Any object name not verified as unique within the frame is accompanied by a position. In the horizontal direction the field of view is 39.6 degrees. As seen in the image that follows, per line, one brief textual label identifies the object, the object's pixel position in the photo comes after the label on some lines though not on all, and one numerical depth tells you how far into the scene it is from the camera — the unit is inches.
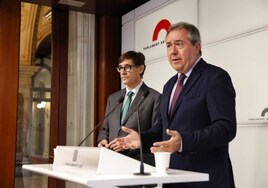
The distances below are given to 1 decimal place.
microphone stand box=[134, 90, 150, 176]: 55.7
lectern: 51.3
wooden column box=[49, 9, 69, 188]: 179.3
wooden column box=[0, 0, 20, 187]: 161.5
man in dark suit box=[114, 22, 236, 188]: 66.5
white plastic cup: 58.1
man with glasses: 109.3
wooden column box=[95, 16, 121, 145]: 185.3
